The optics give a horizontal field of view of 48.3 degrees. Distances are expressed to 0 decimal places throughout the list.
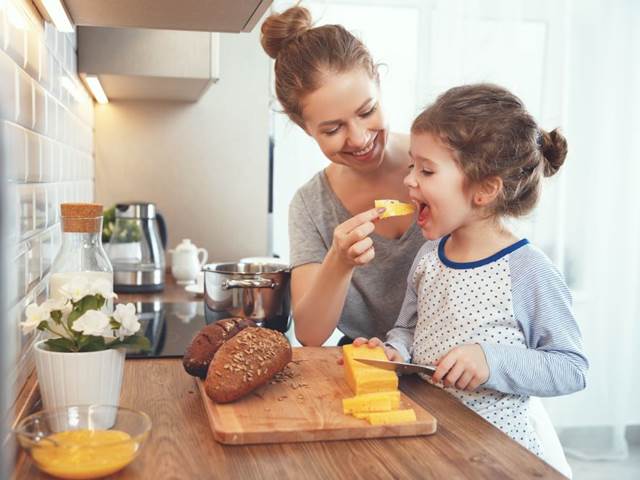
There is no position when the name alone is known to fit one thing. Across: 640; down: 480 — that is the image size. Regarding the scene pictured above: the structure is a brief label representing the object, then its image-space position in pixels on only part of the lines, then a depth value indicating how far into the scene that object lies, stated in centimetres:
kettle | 222
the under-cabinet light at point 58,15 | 124
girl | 123
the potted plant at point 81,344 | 92
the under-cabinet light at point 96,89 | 218
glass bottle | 112
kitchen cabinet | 134
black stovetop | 142
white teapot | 240
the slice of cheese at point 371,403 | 101
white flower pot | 92
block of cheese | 107
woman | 156
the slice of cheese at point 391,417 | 98
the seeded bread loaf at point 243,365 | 103
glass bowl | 77
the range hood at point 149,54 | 203
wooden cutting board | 94
